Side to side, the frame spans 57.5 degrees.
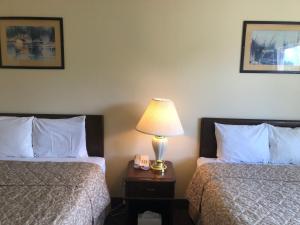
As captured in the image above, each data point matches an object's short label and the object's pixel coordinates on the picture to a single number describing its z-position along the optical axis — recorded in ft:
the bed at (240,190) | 5.30
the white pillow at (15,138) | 8.14
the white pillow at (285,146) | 8.30
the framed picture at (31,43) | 8.57
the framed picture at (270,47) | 8.60
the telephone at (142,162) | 8.24
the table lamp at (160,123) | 7.71
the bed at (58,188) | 5.02
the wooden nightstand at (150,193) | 7.70
